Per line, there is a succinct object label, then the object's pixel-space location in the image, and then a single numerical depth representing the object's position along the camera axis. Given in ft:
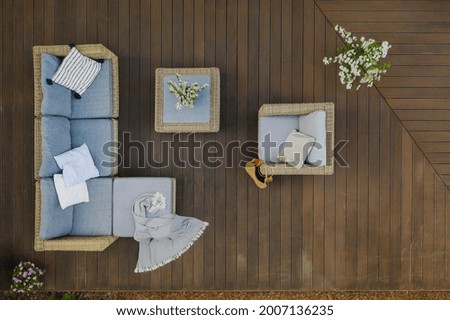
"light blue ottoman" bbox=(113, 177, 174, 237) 11.05
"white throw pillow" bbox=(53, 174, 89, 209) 10.65
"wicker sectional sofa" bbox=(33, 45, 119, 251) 10.47
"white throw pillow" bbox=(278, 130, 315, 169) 10.27
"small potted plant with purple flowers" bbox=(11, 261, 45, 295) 11.50
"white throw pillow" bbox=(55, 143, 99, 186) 10.69
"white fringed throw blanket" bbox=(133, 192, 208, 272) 10.71
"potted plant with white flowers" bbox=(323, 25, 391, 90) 10.44
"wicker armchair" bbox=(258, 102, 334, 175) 10.38
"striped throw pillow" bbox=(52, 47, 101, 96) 10.62
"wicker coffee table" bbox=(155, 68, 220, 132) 10.94
